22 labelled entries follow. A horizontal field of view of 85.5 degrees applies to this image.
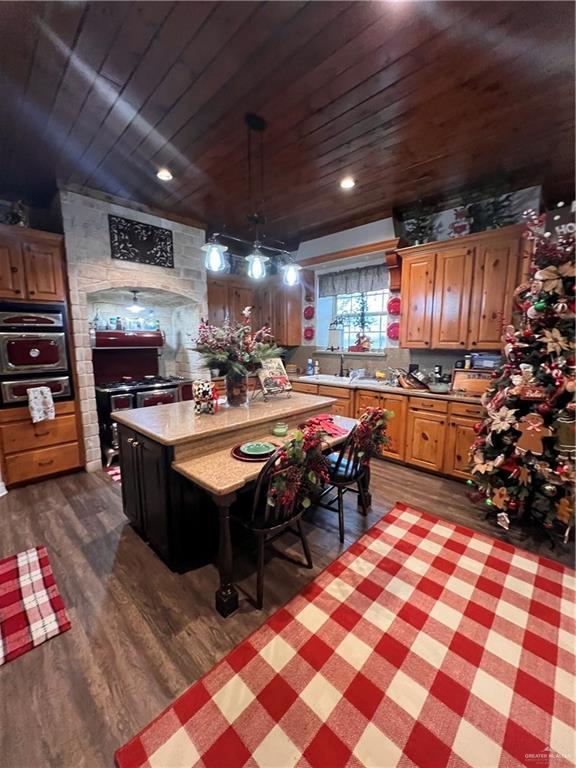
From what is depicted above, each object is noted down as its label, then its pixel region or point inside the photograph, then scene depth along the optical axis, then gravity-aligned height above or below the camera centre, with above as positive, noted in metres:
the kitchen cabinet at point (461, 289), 3.00 +0.57
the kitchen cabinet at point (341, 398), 3.99 -0.70
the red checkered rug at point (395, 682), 1.15 -1.49
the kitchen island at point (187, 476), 1.72 -0.77
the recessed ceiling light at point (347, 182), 2.97 +1.58
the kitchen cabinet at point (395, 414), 3.56 -0.80
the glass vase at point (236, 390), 2.67 -0.40
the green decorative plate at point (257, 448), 1.97 -0.68
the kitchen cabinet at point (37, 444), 3.06 -1.04
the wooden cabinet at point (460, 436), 3.06 -0.92
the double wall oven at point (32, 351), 2.97 -0.08
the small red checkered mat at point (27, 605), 1.59 -1.49
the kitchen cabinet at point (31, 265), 2.92 +0.76
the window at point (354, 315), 4.46 +0.43
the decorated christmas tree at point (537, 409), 2.19 -0.49
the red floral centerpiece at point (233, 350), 2.48 -0.05
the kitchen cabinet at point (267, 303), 4.83 +0.66
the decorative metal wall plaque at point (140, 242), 3.51 +1.20
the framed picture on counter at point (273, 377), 2.81 -0.31
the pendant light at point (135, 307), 4.45 +0.54
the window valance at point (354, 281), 4.30 +0.93
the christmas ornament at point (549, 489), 2.25 -1.04
